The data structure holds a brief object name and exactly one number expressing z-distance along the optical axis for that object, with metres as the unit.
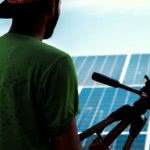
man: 1.65
